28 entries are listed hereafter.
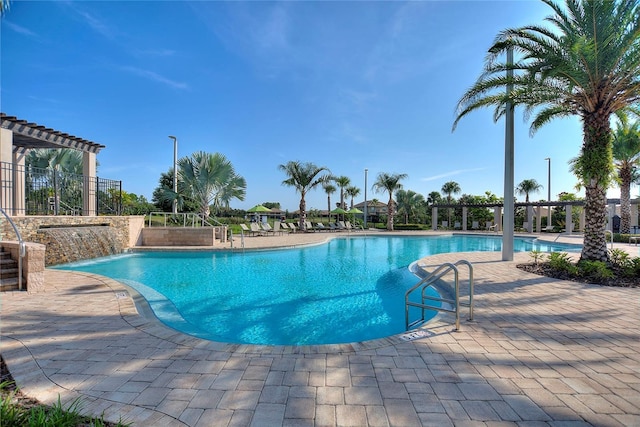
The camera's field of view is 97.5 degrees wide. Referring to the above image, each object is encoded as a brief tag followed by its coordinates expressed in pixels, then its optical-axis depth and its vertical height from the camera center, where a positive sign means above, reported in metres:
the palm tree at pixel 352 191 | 43.97 +4.05
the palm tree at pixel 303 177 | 24.61 +3.48
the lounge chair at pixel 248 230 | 20.53 -1.10
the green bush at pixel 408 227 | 31.23 -1.09
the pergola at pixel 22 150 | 9.34 +2.67
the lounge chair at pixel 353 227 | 26.41 -1.06
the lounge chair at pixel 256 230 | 20.60 -1.04
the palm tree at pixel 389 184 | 27.14 +3.21
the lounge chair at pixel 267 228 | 21.66 -0.99
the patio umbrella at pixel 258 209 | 23.38 +0.58
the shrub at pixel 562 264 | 7.34 -1.25
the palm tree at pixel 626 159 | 16.44 +3.74
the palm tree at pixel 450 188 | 37.88 +4.00
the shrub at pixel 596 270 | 6.84 -1.27
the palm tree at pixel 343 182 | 36.83 +4.53
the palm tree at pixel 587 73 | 6.93 +3.92
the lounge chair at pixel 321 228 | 26.43 -1.10
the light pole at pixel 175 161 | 16.98 +3.34
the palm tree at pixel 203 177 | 19.56 +2.73
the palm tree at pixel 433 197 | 42.94 +3.16
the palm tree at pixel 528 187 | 38.28 +4.36
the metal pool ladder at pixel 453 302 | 3.81 -1.26
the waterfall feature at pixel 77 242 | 9.38 -1.05
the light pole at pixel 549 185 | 28.33 +3.58
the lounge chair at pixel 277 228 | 22.28 -0.98
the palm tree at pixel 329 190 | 37.66 +3.61
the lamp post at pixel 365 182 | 30.34 +3.77
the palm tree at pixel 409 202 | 37.31 +2.05
